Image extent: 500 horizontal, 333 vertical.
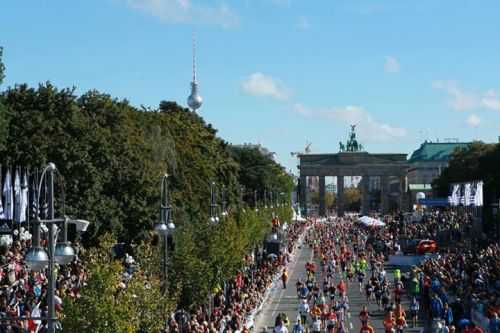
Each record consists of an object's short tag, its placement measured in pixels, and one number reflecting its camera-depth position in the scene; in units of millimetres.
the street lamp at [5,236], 48538
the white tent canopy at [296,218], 158300
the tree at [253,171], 151875
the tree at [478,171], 105312
